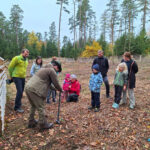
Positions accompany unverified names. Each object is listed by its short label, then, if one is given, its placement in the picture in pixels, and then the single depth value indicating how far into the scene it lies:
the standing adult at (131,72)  4.82
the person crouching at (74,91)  6.24
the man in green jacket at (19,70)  4.66
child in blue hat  4.74
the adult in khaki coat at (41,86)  3.40
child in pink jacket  6.27
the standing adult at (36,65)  5.79
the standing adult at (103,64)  6.03
